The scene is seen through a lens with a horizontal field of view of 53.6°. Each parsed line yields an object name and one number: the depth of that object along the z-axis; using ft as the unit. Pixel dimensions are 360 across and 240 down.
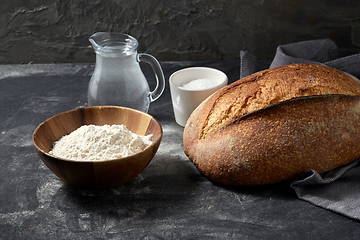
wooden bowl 2.93
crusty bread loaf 3.12
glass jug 4.12
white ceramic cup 4.24
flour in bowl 3.11
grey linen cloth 2.98
